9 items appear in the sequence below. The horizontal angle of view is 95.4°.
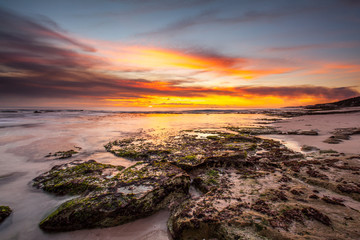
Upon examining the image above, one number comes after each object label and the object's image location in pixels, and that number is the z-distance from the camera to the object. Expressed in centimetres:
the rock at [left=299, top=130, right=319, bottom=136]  1218
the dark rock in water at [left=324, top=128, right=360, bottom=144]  958
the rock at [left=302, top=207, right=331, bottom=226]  313
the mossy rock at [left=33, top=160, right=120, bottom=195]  502
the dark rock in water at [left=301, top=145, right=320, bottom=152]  838
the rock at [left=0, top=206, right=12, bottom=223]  397
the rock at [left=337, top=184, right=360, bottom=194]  413
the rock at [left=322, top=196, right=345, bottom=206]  370
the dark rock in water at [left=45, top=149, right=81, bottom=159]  851
